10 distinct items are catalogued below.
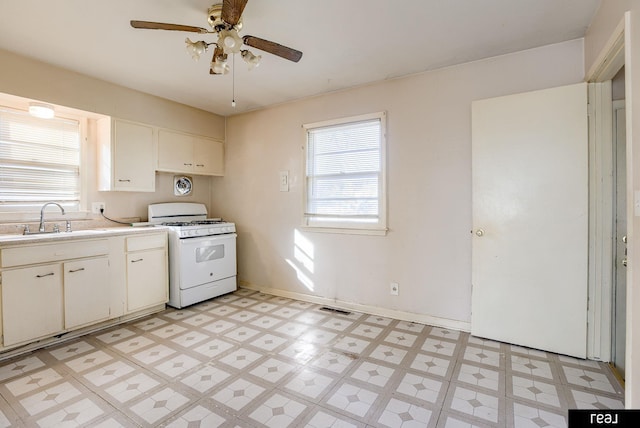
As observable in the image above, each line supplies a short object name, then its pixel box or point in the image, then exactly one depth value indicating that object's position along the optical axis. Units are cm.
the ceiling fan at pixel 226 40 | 180
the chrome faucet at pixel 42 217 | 296
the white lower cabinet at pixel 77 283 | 247
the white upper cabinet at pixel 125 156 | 337
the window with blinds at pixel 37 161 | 296
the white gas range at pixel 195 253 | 360
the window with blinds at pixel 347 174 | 338
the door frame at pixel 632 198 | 153
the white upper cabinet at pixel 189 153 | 387
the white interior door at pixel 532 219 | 239
